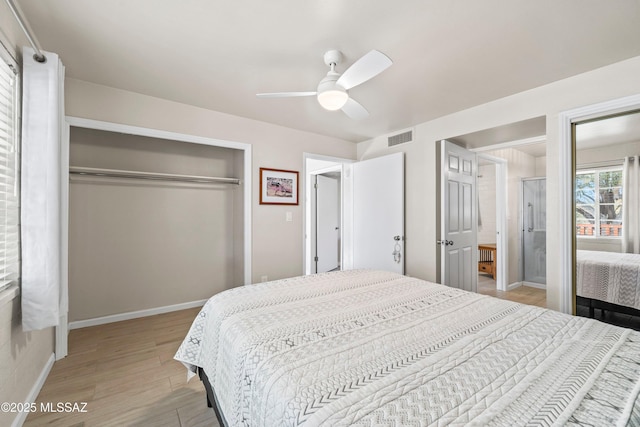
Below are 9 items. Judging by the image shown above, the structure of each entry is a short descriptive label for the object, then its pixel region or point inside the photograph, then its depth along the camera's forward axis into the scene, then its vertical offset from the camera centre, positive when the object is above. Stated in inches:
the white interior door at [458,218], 123.1 -1.4
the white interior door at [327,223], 209.0 -6.2
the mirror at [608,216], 85.6 -0.3
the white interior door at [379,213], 137.4 +1.1
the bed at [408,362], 30.3 -21.1
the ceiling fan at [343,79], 62.9 +34.3
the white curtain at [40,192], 63.7 +5.6
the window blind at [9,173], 58.1 +9.5
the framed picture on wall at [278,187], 135.7 +14.4
